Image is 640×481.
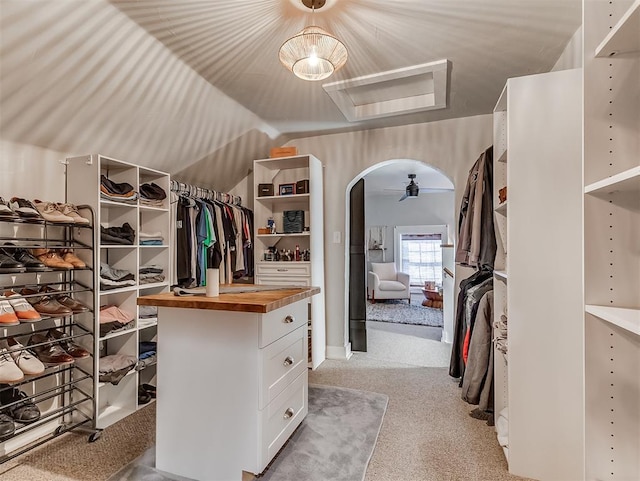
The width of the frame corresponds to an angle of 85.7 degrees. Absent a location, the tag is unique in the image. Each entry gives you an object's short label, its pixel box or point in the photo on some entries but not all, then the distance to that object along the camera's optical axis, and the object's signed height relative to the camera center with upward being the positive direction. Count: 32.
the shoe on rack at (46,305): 1.96 -0.36
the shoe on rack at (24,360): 1.78 -0.61
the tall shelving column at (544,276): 1.62 -0.17
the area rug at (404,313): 5.46 -1.26
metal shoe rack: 2.04 -0.55
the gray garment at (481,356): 2.39 -0.82
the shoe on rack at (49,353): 1.93 -0.63
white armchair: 7.07 -0.86
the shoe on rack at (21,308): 1.81 -0.35
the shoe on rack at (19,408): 1.87 -0.91
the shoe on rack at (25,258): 1.86 -0.08
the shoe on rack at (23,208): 1.84 +0.19
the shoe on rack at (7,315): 1.72 -0.36
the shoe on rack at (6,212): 1.75 +0.16
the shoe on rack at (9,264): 1.76 -0.11
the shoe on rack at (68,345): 2.04 -0.62
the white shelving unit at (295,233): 3.35 +0.09
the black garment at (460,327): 2.83 -0.72
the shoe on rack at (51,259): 1.98 -0.09
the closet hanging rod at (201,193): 3.05 +0.48
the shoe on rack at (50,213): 1.94 +0.17
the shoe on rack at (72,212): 2.06 +0.19
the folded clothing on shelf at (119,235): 2.29 +0.06
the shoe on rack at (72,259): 2.08 -0.10
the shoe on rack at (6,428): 1.75 -0.95
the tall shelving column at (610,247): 0.81 -0.02
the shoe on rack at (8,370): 1.68 -0.63
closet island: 1.57 -0.67
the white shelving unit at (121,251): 2.21 -0.07
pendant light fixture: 1.66 +0.95
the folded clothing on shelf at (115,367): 2.22 -0.82
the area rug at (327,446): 1.70 -1.15
